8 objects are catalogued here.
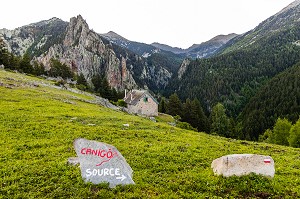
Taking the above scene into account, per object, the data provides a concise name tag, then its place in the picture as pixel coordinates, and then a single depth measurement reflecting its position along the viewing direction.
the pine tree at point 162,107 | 89.11
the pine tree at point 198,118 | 79.19
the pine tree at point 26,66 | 87.10
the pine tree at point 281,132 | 57.66
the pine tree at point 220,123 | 76.95
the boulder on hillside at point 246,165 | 11.74
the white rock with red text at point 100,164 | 10.85
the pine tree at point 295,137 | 45.92
